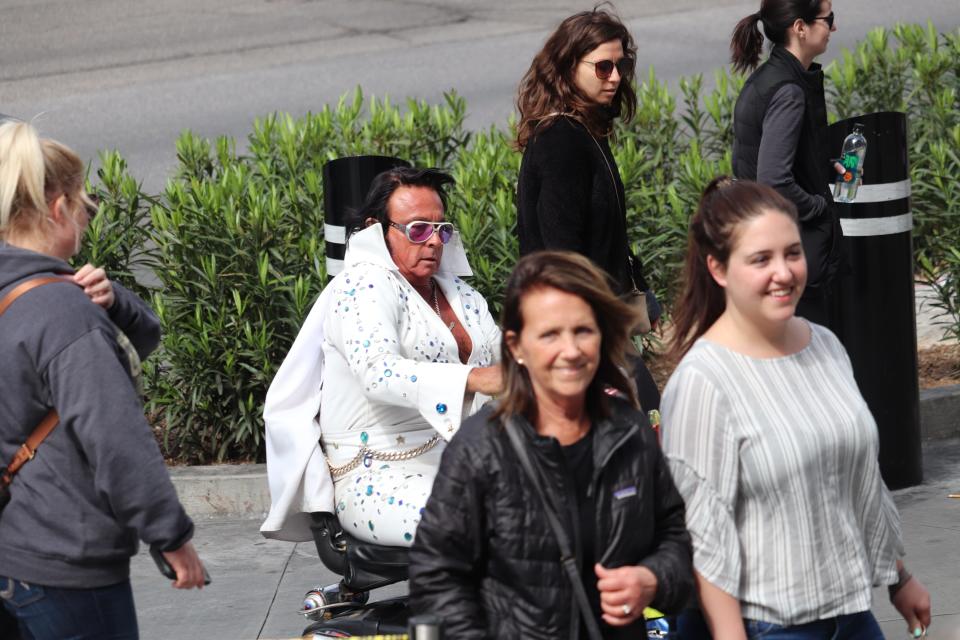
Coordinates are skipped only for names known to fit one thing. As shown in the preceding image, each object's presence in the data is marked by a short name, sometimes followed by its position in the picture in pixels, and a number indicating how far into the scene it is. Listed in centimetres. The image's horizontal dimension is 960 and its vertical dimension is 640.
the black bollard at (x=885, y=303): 1295
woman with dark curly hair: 1023
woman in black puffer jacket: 629
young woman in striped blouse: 663
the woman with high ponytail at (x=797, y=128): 1198
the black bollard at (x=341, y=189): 1171
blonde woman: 670
